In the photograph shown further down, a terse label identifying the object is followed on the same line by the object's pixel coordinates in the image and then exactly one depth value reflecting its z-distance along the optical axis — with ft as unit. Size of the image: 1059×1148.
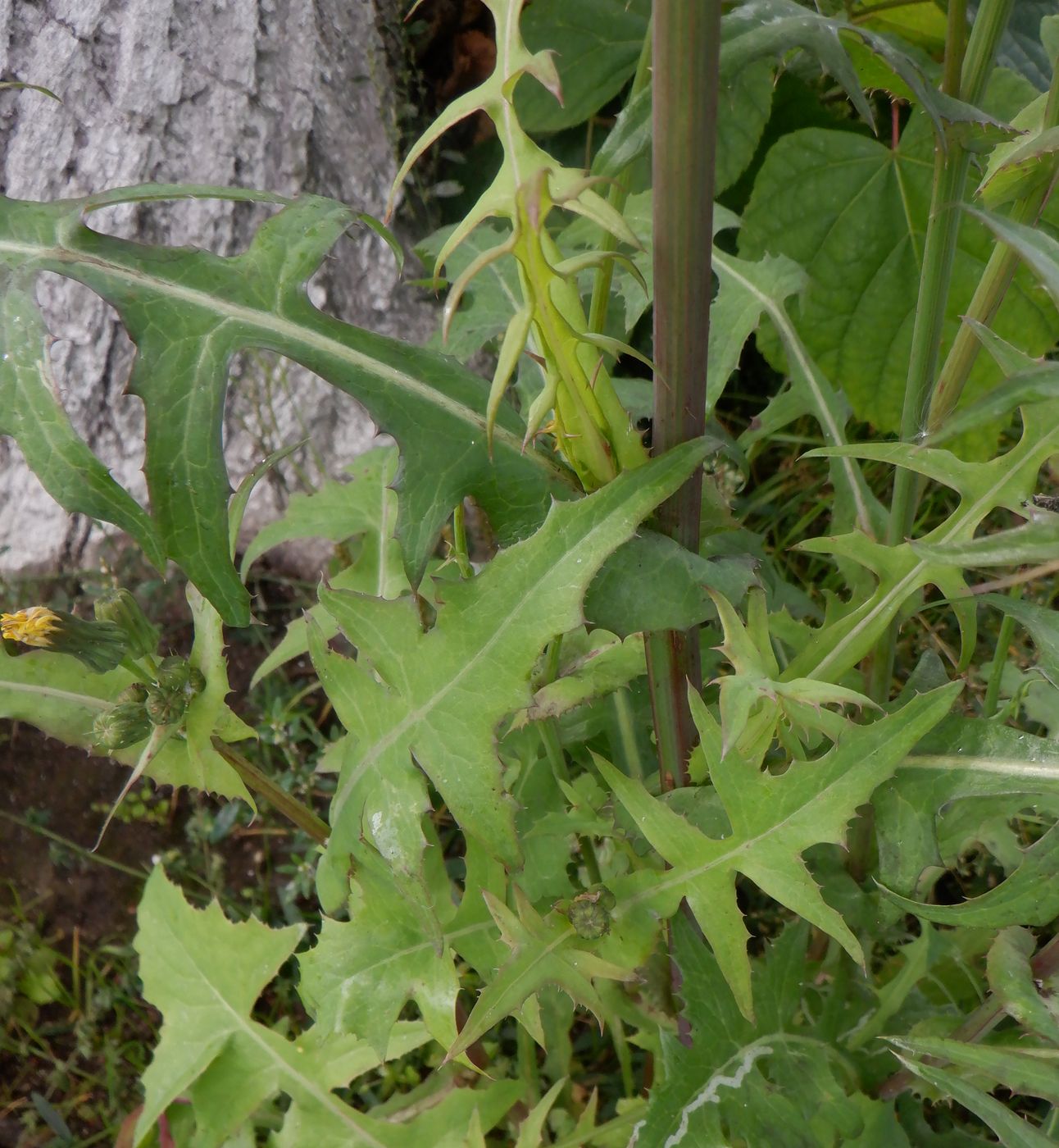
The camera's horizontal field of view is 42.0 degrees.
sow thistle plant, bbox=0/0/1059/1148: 0.82
